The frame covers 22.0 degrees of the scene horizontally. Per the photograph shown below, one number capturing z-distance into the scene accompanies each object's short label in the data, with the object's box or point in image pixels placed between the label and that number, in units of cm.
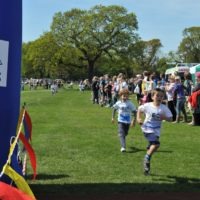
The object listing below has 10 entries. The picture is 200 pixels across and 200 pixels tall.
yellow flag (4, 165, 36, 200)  434
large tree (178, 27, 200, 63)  11444
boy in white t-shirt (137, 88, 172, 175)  890
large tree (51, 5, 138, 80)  8012
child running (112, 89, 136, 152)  1126
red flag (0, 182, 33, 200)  399
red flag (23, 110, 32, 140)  593
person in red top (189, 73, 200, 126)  1641
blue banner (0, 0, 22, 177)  516
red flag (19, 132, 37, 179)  516
